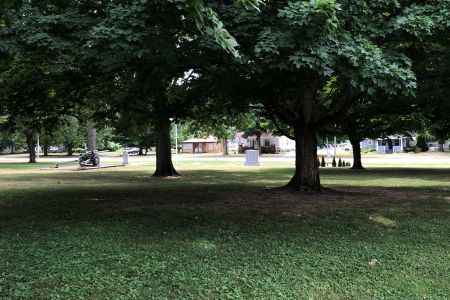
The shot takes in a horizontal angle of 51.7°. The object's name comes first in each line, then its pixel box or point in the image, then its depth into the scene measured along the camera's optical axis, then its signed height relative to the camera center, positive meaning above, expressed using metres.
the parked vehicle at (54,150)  99.88 +1.41
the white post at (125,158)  38.14 -0.35
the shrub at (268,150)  77.00 -0.16
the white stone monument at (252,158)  33.25 -0.61
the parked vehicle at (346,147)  108.92 -0.18
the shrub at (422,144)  66.56 -0.13
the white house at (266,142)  89.25 +1.50
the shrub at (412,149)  65.88 -0.73
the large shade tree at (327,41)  6.58 +1.63
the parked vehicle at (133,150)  82.24 +0.61
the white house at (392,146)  75.56 -0.15
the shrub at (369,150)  77.56 -0.76
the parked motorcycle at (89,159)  32.42 -0.28
